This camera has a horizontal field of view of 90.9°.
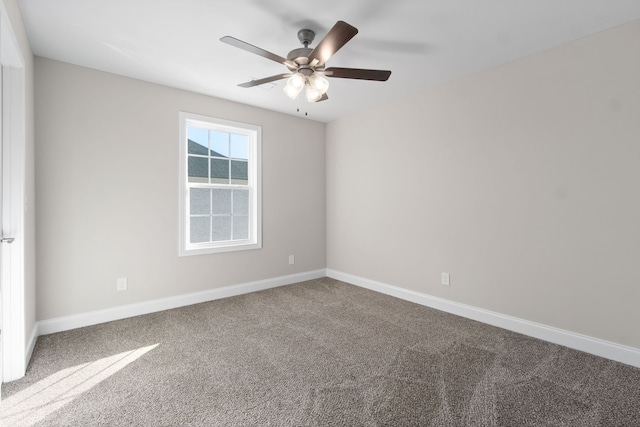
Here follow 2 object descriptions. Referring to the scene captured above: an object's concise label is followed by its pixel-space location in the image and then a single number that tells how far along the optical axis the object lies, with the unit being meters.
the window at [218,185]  3.63
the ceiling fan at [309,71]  2.09
